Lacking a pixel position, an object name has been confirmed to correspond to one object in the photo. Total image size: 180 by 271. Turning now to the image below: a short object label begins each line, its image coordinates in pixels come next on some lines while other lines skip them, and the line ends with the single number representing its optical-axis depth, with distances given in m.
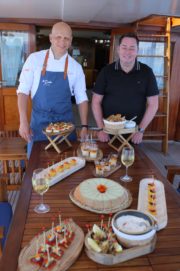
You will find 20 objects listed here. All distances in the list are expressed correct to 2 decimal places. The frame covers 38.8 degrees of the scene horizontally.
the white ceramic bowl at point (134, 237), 0.94
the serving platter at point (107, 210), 1.18
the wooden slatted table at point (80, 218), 0.91
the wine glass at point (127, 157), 1.49
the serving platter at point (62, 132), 1.80
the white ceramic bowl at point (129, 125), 1.84
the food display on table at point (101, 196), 1.20
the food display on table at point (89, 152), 1.72
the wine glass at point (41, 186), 1.19
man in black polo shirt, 2.21
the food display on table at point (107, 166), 1.54
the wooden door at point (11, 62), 4.59
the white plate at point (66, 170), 1.44
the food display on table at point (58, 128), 1.82
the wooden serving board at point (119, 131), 1.80
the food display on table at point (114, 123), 1.80
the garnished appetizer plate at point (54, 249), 0.87
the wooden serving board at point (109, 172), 1.53
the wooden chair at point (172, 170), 1.89
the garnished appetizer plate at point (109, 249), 0.90
